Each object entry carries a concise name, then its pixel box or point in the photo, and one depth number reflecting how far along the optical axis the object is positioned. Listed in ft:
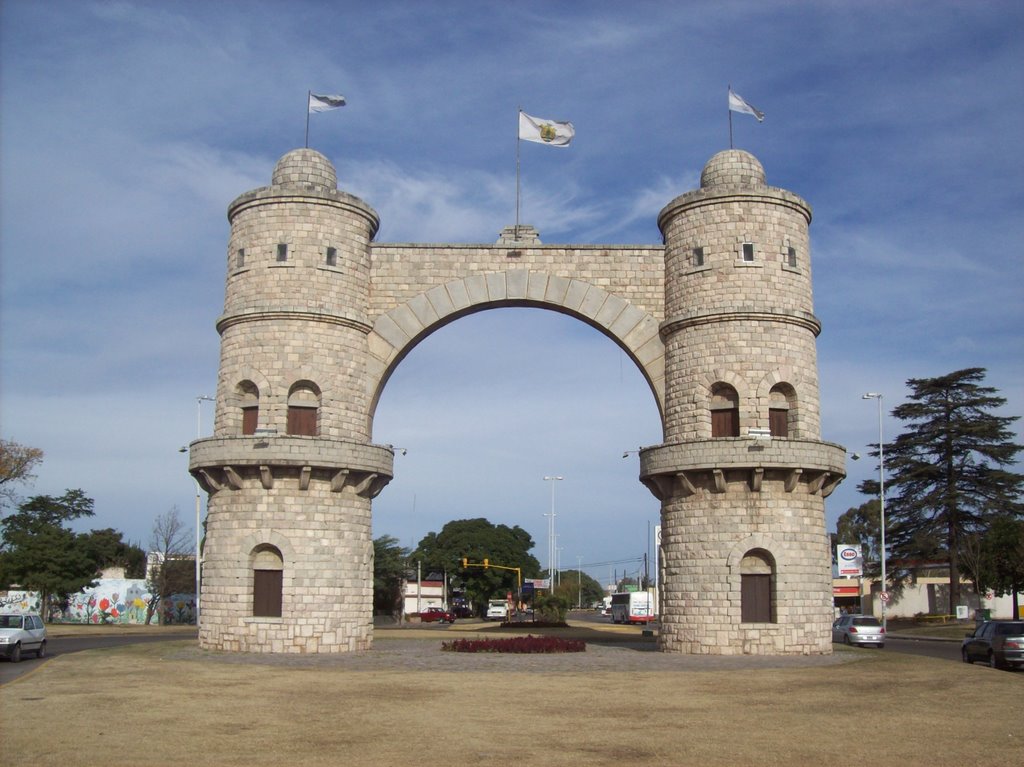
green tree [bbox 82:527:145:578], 221.50
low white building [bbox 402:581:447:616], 267.39
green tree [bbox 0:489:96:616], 155.22
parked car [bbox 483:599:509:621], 244.71
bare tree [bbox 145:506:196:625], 182.29
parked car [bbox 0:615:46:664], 73.77
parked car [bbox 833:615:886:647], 106.73
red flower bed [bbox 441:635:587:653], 82.28
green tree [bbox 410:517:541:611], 263.49
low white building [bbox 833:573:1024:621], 182.80
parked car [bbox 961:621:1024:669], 72.13
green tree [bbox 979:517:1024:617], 131.03
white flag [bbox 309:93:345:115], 93.45
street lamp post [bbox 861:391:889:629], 144.66
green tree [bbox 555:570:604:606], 469.16
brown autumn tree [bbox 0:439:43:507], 144.77
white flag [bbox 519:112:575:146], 95.55
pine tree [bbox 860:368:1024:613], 162.81
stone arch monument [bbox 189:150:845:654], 81.35
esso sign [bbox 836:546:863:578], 143.33
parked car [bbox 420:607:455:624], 205.96
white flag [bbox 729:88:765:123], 92.12
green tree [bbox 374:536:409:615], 237.25
